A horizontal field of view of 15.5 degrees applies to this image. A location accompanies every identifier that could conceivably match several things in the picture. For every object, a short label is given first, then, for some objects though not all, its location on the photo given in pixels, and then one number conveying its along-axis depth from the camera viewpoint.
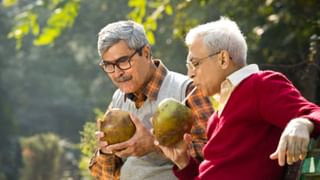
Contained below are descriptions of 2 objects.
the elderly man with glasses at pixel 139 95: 4.95
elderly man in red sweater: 3.77
